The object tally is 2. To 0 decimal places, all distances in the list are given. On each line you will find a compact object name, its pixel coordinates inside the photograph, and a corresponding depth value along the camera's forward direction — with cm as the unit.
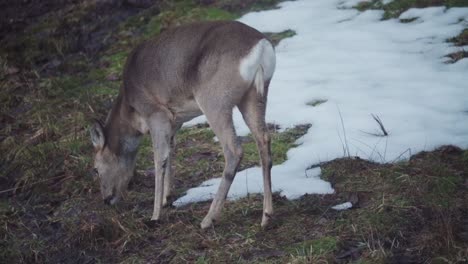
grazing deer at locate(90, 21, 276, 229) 1045
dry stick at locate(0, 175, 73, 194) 1341
